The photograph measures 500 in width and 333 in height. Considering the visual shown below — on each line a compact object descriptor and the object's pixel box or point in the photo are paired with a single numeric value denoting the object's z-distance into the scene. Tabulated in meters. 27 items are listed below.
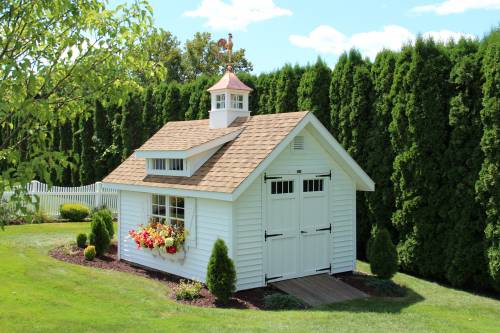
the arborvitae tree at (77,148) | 26.16
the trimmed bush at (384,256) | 12.63
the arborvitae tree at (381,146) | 14.57
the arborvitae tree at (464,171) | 12.48
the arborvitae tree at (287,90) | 17.44
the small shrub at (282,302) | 10.75
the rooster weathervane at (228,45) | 14.95
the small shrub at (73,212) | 21.91
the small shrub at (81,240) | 15.91
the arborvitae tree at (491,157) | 11.88
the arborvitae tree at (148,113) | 23.08
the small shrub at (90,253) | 14.52
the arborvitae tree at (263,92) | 18.39
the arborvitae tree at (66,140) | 27.12
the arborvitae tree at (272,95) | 18.06
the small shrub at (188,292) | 11.12
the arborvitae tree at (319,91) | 16.48
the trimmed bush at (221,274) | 10.70
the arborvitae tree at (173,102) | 21.92
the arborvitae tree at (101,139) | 24.94
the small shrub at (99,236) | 15.29
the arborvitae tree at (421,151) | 13.28
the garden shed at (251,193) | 11.75
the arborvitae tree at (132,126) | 23.50
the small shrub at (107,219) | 15.90
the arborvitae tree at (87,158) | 25.45
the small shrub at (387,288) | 12.05
